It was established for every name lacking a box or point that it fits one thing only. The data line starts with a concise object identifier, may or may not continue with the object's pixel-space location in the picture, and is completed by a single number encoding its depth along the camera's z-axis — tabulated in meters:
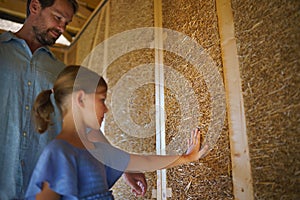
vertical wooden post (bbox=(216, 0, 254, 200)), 0.97
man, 1.09
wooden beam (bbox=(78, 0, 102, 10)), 2.71
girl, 0.81
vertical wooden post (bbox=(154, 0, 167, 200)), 1.43
